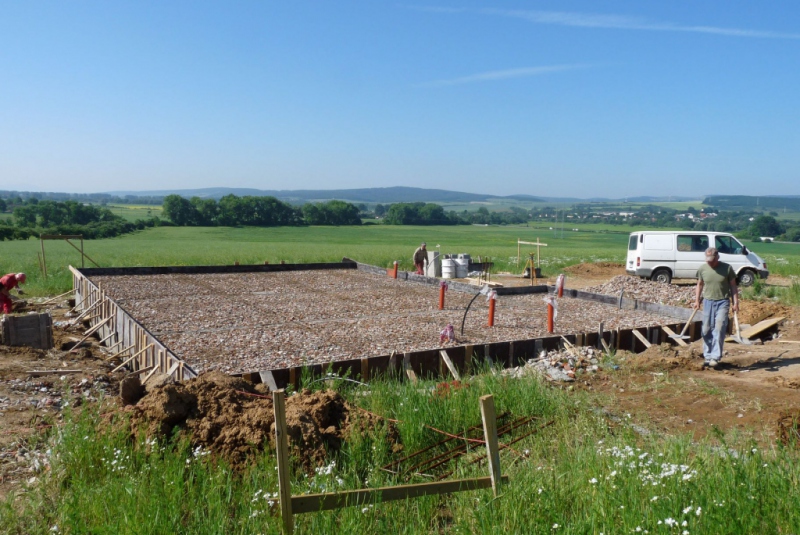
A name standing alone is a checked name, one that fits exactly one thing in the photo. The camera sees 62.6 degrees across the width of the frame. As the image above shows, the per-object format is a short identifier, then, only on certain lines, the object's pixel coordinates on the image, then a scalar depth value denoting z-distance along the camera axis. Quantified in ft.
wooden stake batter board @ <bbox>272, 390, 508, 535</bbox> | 13.00
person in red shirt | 42.45
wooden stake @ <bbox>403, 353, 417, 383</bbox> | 29.63
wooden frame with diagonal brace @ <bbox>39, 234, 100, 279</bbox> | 64.72
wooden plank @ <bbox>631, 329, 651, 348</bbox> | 37.03
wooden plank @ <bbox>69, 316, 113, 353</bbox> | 40.43
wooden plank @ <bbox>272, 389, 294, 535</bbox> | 12.92
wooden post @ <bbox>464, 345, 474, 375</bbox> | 31.58
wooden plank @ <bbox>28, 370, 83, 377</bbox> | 29.78
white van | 69.05
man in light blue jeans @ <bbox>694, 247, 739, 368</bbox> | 30.27
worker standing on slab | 73.56
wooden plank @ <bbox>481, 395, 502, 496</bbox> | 13.73
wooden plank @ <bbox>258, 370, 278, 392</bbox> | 26.58
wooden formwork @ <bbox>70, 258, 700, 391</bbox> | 28.32
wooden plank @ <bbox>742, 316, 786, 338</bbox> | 39.58
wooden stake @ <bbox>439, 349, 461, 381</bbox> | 30.19
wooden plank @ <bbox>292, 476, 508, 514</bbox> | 13.35
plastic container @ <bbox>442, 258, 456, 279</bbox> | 79.10
